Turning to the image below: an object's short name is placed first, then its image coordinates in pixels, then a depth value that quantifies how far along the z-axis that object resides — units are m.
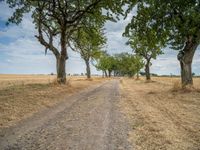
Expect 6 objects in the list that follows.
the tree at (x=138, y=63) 45.46
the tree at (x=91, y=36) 17.35
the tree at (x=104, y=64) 57.15
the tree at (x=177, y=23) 11.79
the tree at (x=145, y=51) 29.16
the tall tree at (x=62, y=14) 15.39
